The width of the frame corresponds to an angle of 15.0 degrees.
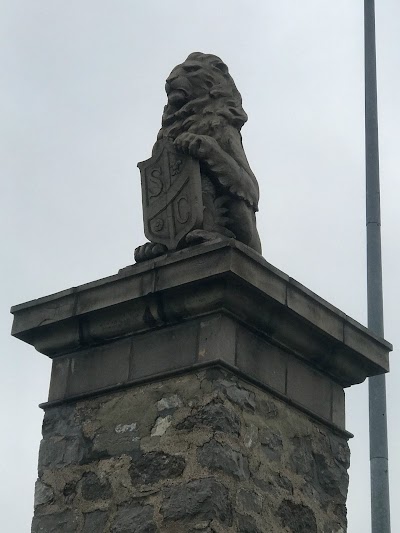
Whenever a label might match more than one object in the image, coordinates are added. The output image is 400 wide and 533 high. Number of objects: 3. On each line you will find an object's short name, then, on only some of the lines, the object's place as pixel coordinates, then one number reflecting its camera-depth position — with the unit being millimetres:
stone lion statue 7258
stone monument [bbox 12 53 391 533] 6578
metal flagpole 10930
